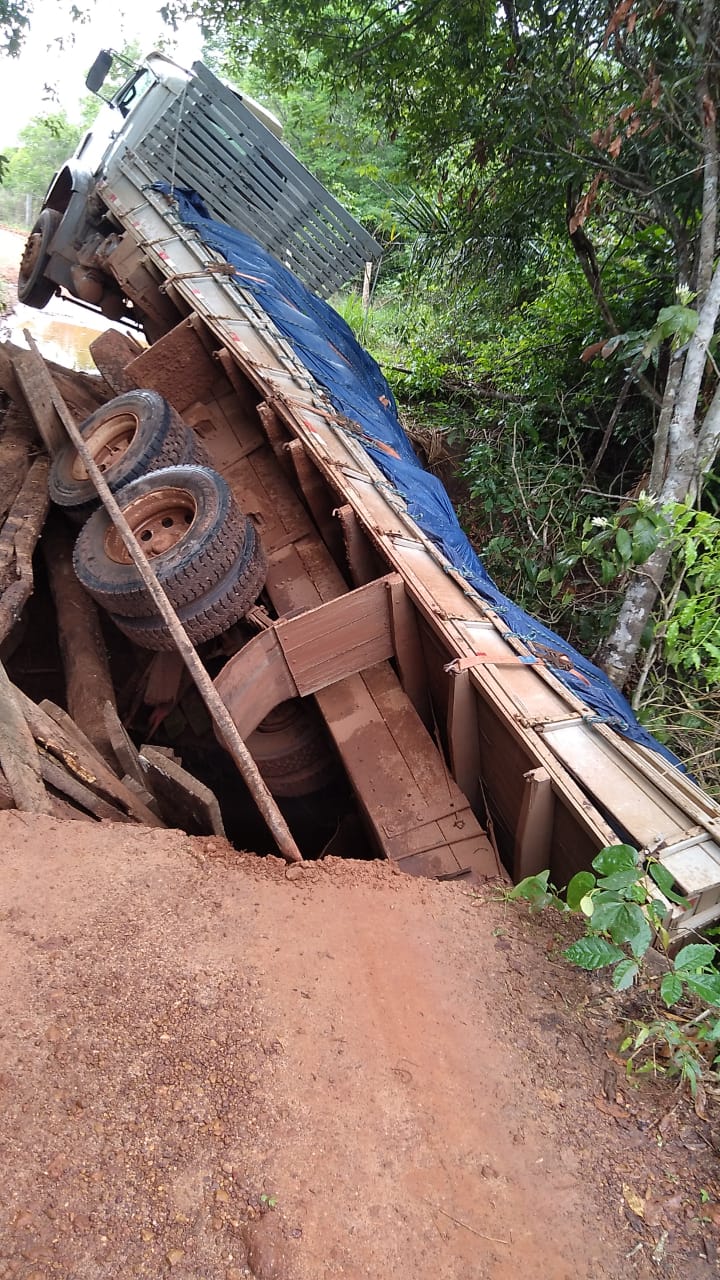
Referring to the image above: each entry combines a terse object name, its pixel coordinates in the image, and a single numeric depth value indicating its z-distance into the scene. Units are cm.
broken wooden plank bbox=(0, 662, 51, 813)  276
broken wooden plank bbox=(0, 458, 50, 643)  426
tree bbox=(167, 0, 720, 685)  461
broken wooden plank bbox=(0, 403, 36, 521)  547
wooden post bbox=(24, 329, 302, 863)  308
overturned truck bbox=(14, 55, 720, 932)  312
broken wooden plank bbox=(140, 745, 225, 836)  315
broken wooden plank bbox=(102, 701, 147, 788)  376
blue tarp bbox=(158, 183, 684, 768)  400
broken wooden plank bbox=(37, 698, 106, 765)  348
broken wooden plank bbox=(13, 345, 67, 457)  550
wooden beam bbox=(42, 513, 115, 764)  439
